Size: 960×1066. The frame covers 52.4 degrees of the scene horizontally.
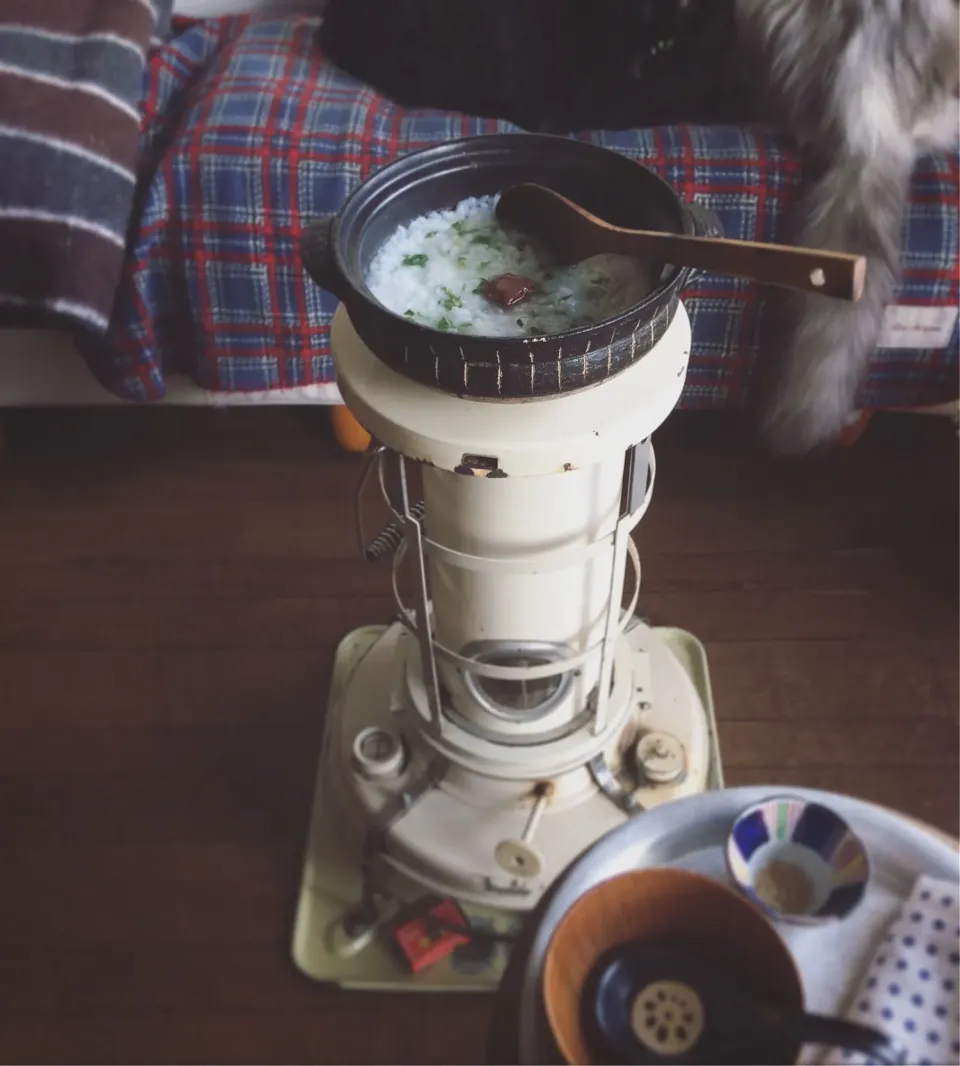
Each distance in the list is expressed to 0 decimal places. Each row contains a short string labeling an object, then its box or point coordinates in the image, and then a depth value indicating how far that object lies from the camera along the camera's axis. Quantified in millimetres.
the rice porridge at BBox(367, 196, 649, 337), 772
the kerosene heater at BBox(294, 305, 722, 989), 743
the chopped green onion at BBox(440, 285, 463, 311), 776
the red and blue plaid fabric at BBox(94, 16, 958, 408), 1307
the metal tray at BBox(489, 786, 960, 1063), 549
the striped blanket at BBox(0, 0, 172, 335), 1283
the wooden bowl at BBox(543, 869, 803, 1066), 511
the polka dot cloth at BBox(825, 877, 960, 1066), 509
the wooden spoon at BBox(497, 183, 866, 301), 619
